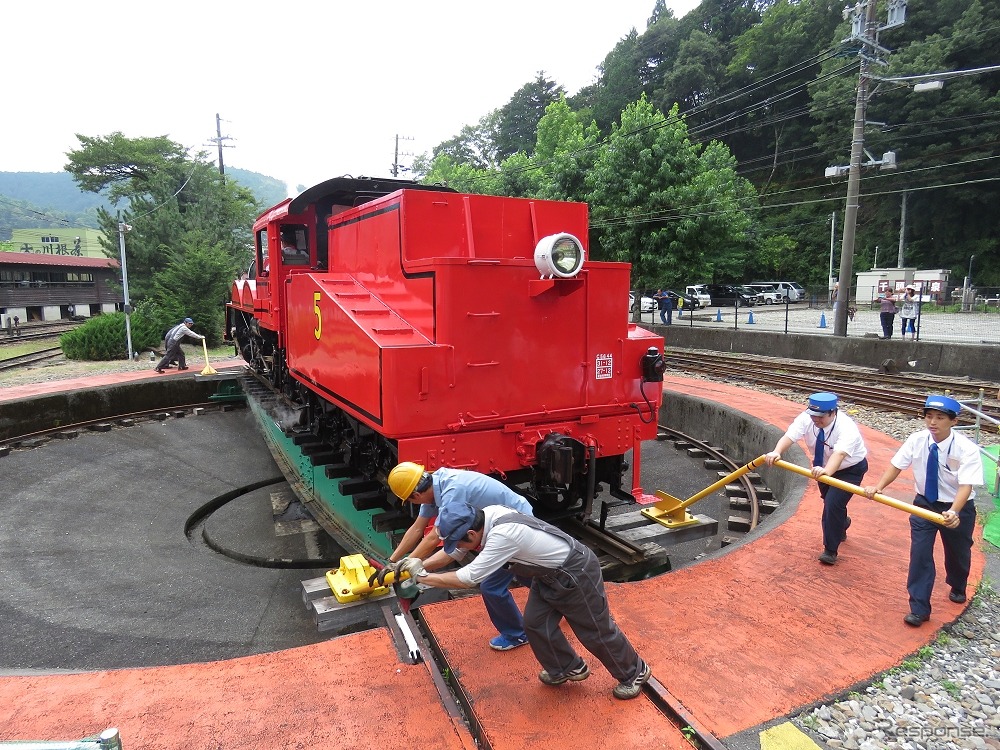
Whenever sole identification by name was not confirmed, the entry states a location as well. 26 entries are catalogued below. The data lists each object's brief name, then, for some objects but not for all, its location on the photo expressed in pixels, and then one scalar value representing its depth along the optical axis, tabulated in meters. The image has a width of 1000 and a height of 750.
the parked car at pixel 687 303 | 32.58
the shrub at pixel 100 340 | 16.59
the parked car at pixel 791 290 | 38.78
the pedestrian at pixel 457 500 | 3.05
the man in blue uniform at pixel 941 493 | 3.48
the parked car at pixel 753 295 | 37.72
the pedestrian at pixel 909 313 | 15.35
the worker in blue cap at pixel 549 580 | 2.72
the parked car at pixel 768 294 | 38.25
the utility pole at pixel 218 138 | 36.48
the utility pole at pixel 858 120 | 15.03
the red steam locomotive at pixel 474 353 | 4.36
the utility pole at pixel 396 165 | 41.78
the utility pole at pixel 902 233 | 35.90
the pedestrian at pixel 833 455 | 4.22
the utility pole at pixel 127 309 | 15.98
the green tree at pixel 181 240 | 19.19
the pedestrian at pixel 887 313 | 14.82
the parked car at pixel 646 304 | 31.38
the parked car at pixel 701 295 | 35.43
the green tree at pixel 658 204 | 18.94
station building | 32.47
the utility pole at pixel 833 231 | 39.41
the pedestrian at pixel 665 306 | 21.69
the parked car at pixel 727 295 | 36.96
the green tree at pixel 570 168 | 22.19
